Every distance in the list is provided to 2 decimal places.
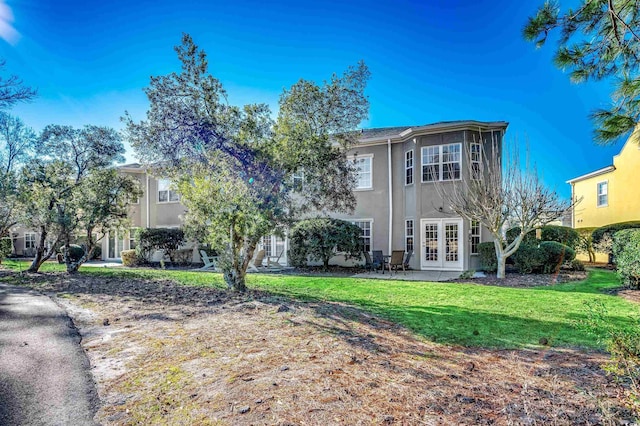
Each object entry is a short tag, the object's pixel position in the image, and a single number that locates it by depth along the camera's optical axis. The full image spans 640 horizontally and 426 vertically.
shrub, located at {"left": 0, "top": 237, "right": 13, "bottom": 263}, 16.91
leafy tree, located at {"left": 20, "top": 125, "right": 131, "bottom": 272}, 12.92
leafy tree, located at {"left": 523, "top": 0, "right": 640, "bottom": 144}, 4.68
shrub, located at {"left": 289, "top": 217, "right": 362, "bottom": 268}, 15.58
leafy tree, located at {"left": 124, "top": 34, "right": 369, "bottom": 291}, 8.01
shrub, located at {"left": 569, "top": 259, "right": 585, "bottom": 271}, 14.21
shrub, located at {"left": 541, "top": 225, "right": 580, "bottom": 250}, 16.56
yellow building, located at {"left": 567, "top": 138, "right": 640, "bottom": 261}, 19.59
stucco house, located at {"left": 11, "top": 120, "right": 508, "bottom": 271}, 15.27
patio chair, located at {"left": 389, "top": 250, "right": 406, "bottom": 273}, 14.81
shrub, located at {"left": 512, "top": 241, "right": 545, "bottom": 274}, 13.32
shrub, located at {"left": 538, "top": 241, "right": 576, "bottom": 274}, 13.24
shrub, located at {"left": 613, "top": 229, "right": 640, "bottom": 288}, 9.35
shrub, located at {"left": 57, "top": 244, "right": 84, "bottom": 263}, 22.89
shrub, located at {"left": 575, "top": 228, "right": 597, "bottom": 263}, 18.40
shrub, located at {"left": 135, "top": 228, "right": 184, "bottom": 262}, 19.31
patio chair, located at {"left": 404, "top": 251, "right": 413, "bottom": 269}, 14.87
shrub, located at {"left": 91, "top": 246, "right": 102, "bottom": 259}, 23.85
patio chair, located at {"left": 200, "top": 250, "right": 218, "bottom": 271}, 16.67
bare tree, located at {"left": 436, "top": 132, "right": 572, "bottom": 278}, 12.27
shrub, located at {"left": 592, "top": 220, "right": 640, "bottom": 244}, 17.31
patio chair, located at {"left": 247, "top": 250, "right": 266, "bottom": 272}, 16.20
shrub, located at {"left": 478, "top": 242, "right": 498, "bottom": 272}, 14.23
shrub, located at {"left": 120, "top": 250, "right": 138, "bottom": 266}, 18.98
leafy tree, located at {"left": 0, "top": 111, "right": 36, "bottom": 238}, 14.27
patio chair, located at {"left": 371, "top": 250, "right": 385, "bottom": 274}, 15.09
